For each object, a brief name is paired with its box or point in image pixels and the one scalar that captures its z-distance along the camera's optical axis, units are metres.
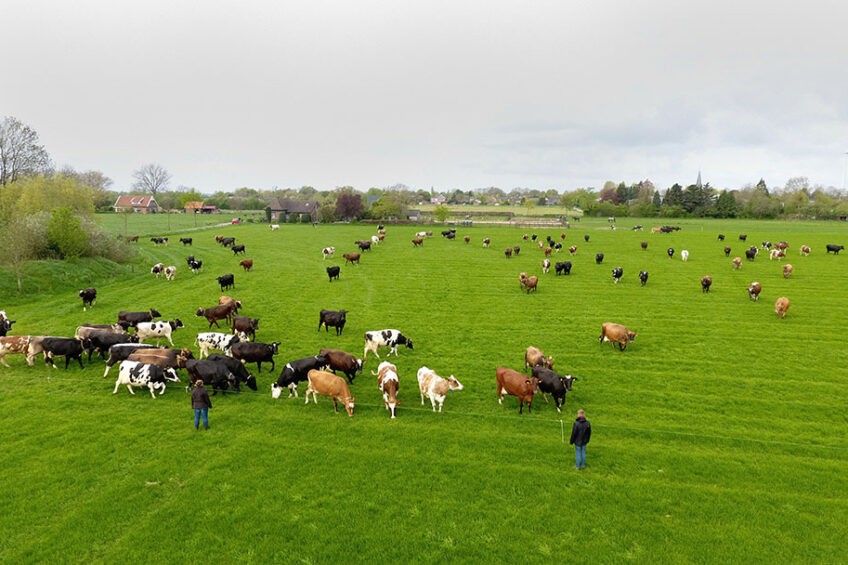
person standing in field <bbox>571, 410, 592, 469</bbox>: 10.35
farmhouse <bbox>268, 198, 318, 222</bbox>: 105.36
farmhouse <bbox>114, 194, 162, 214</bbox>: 138.00
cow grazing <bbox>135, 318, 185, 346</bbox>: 18.86
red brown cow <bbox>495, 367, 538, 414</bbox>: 13.48
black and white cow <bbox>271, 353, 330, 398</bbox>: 14.35
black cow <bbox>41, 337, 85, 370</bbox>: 16.52
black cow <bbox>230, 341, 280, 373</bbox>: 16.39
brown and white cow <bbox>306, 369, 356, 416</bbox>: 13.50
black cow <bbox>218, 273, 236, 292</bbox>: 29.55
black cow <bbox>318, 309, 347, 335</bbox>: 21.08
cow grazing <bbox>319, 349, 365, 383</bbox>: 15.42
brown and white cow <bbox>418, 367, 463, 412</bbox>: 13.62
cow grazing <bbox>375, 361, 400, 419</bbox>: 13.30
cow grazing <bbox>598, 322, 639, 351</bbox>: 19.06
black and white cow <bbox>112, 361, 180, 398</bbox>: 14.43
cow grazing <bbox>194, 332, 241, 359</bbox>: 17.47
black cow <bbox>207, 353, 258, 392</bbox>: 14.81
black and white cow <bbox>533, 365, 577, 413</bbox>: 13.62
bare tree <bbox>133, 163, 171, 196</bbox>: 151.25
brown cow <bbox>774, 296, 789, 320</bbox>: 23.52
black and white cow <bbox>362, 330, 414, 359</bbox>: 18.20
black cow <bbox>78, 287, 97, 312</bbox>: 25.00
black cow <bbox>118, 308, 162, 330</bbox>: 20.52
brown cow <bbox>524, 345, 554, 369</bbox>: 16.11
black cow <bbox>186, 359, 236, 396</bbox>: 14.30
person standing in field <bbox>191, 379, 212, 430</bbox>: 11.95
